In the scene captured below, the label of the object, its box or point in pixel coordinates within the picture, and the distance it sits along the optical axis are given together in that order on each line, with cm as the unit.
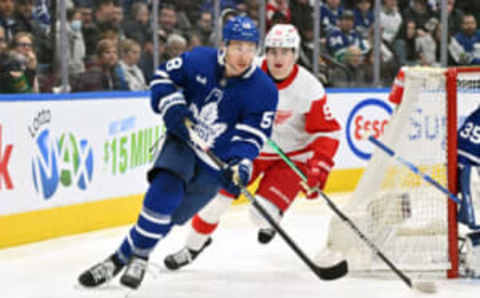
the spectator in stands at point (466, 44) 1657
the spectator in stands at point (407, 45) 1603
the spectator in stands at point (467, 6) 1646
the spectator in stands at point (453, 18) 1638
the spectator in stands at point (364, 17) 1530
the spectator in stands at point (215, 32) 1301
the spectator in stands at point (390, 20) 1553
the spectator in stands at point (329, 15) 1465
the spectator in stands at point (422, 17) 1636
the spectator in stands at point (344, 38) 1491
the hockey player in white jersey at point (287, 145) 823
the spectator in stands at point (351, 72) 1477
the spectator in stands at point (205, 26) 1285
